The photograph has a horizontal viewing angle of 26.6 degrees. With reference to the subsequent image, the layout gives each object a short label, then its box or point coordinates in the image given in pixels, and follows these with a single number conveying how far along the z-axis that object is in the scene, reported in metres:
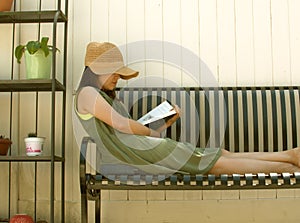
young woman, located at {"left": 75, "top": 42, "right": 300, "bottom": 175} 3.01
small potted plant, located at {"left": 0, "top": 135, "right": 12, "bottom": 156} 3.46
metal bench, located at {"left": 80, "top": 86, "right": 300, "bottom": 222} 3.61
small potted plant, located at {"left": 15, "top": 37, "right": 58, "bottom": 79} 3.44
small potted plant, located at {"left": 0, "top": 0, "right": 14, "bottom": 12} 3.59
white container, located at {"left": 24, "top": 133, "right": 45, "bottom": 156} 3.40
